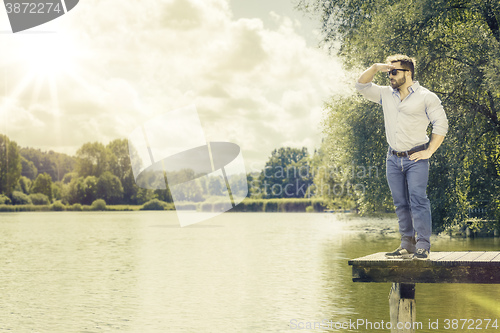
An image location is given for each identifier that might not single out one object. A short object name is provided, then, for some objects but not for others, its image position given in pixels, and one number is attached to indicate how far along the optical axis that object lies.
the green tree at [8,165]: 127.12
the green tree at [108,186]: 134.48
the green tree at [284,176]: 155.75
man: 7.87
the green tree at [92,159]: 139.88
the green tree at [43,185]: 136.50
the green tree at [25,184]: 138.43
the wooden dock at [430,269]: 8.04
